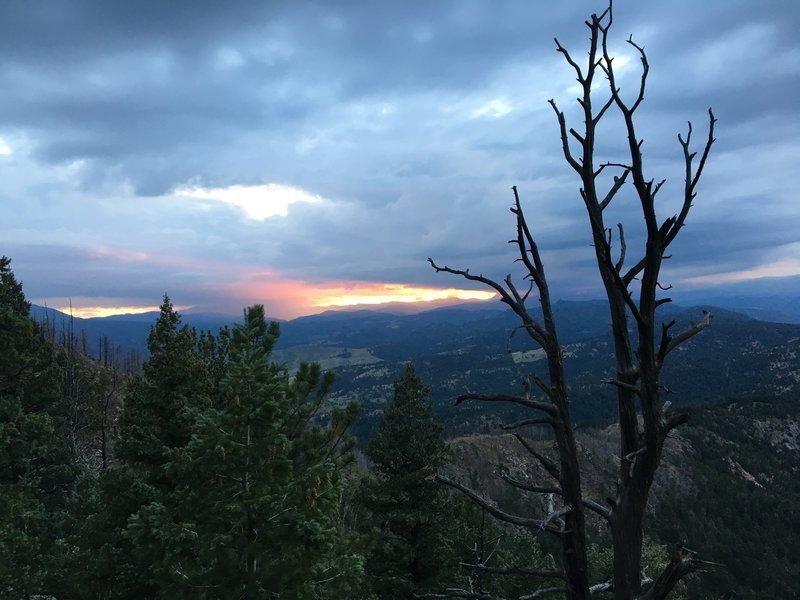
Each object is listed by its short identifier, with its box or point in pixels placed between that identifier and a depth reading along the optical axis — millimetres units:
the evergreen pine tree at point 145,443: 13414
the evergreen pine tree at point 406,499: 18875
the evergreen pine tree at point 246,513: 10383
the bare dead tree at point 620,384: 4277
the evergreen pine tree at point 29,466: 15664
